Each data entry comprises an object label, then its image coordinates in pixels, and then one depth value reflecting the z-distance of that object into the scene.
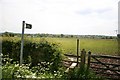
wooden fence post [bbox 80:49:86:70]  3.74
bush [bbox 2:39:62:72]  4.16
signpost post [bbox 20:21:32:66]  3.72
